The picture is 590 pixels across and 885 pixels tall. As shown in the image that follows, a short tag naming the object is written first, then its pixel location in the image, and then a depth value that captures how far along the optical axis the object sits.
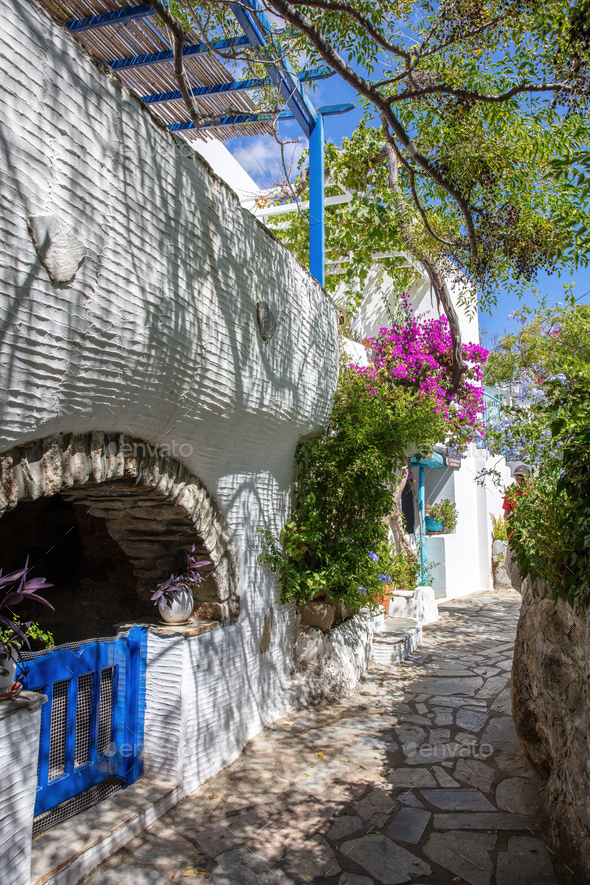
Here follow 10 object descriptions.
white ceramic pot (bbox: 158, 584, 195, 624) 3.97
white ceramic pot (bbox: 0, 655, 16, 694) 2.52
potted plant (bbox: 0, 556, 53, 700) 2.45
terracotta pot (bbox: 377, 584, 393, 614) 8.60
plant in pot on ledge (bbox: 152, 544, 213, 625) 3.97
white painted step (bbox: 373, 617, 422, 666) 7.14
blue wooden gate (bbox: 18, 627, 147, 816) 3.08
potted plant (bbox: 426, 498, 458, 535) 12.09
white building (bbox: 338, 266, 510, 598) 11.12
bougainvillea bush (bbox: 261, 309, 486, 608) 5.30
